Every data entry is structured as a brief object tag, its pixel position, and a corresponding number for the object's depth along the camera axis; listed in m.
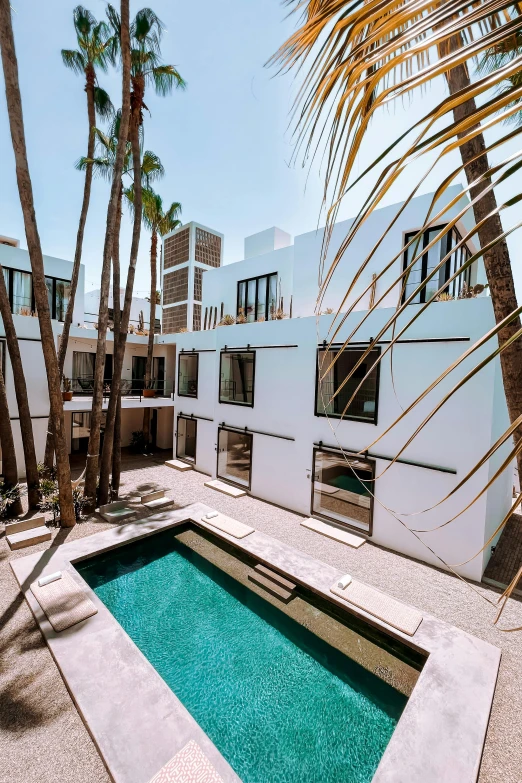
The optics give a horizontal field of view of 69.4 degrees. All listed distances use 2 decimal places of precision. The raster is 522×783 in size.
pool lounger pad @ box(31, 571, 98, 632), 6.62
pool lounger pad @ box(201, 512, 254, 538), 9.96
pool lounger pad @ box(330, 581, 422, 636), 6.86
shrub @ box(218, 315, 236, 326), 14.98
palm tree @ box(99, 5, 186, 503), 11.20
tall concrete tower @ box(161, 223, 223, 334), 25.50
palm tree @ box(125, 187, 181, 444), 17.82
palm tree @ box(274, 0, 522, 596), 0.98
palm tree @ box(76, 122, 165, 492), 11.93
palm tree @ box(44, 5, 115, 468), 12.18
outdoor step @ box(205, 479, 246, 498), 13.29
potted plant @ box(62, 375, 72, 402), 14.17
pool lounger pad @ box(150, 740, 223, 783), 4.35
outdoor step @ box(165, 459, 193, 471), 16.26
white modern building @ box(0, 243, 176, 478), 14.09
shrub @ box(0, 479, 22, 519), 10.44
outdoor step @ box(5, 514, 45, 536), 9.51
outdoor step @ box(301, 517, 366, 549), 9.98
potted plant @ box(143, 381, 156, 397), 17.30
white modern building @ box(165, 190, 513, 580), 8.66
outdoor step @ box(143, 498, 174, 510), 11.62
